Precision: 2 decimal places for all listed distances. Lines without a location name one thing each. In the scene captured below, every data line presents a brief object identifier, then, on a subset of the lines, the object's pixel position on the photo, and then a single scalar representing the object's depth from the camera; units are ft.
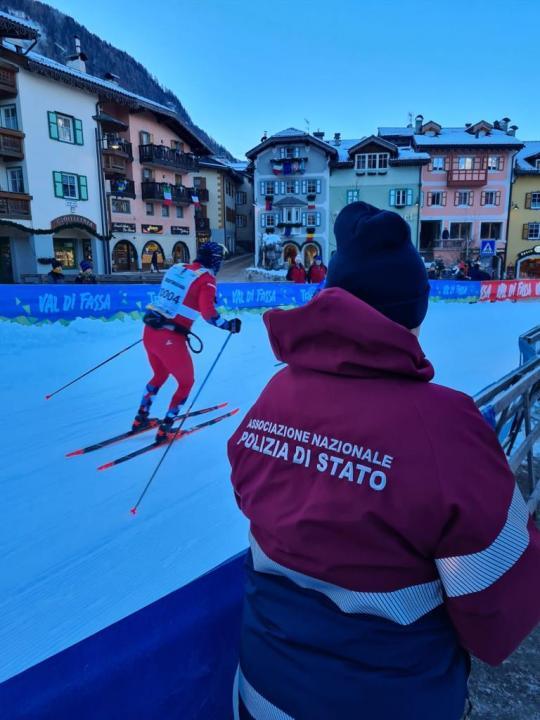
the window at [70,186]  76.89
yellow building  118.01
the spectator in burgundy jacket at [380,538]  2.82
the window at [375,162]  115.75
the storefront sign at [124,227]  94.38
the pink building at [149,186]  93.71
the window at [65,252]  83.30
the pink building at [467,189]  115.96
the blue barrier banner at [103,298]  26.25
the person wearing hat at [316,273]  44.65
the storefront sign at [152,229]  102.06
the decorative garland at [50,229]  69.62
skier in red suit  14.33
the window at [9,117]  72.33
